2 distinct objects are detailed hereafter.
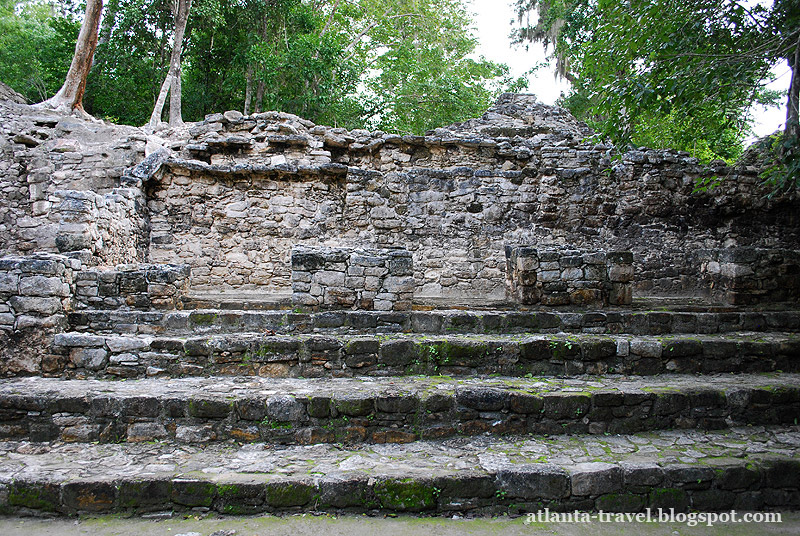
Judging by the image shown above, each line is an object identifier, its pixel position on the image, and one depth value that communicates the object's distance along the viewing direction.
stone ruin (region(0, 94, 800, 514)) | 2.95
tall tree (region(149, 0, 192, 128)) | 13.34
